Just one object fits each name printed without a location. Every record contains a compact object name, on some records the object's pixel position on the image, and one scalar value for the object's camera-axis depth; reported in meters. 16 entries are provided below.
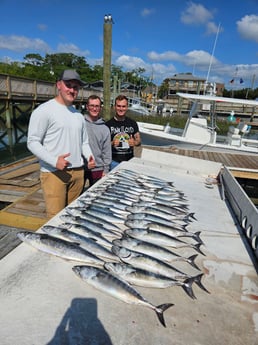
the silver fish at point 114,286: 1.42
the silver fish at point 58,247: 1.74
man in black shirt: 4.67
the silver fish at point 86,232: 1.98
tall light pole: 8.95
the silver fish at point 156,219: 2.44
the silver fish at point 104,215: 2.37
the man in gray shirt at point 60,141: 2.60
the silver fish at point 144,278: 1.57
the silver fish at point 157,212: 2.61
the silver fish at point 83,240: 1.81
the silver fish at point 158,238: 2.08
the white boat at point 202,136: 10.43
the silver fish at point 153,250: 1.88
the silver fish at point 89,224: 2.13
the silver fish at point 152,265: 1.67
